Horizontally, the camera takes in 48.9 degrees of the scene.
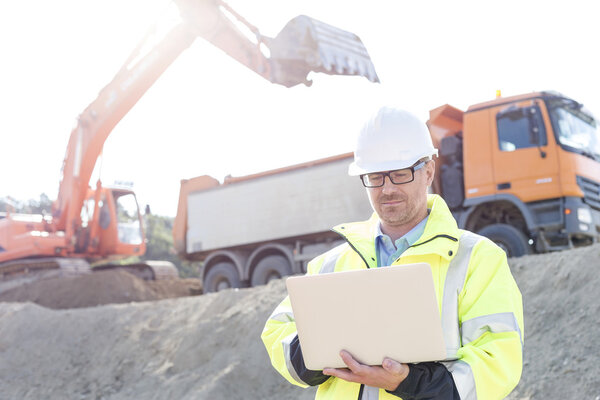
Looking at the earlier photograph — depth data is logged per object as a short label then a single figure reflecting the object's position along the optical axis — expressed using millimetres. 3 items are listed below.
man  1974
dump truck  9422
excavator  10805
